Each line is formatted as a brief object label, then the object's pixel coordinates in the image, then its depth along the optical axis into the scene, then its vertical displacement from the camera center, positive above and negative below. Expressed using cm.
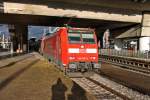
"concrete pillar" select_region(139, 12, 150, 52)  3958 +155
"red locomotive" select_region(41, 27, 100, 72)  1931 -32
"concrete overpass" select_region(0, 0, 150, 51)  3216 +377
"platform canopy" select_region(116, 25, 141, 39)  4134 +163
